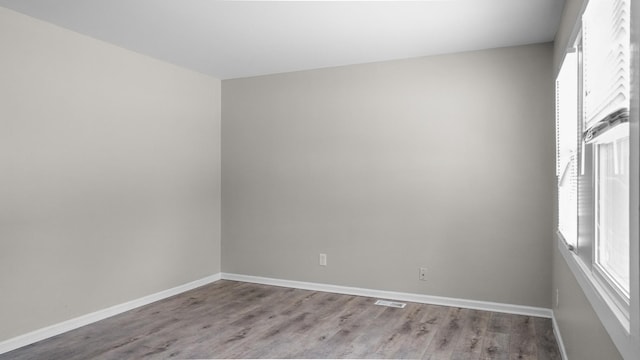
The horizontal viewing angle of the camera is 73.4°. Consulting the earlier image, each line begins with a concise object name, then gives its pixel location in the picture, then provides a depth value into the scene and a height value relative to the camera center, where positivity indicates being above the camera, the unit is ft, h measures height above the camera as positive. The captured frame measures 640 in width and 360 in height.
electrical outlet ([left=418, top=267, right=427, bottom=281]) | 14.02 -3.04
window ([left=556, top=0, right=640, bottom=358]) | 4.07 +0.12
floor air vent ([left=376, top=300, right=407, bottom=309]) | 13.71 -3.96
